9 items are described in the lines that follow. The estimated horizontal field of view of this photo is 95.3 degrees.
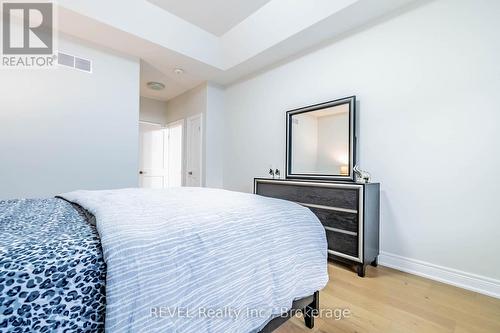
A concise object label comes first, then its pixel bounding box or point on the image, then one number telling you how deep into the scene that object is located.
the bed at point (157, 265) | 0.62
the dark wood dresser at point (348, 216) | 2.05
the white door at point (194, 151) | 4.35
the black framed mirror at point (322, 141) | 2.53
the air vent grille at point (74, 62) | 2.73
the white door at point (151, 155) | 5.14
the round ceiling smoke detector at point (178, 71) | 3.72
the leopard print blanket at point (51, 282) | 0.57
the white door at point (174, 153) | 5.04
